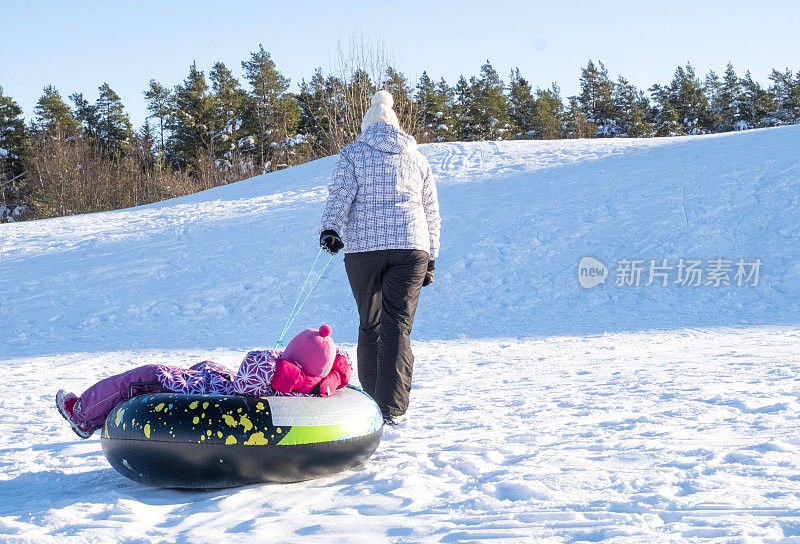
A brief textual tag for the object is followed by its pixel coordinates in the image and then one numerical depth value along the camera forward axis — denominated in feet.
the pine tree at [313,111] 128.06
